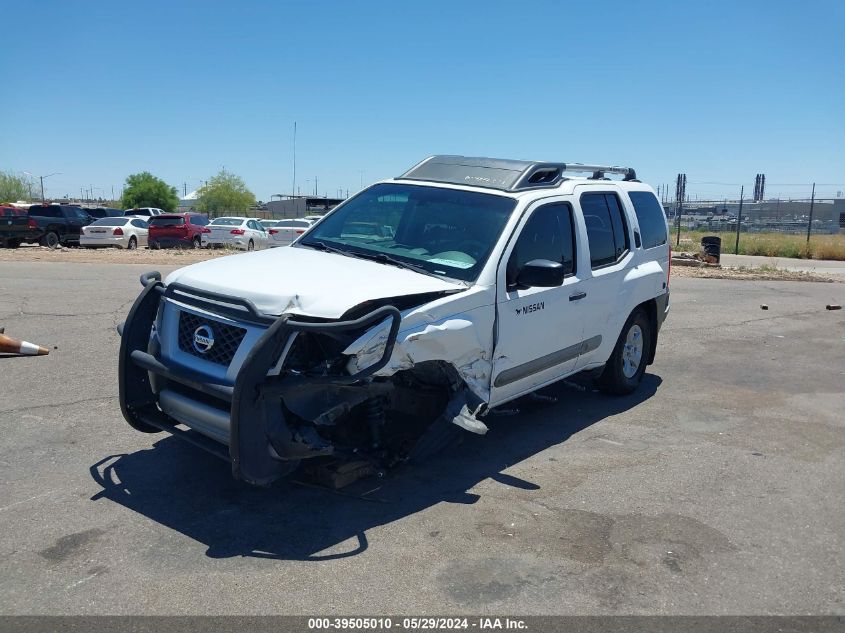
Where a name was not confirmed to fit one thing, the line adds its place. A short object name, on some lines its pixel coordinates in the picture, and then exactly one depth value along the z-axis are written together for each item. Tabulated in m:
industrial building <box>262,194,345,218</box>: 80.32
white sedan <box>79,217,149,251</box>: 27.52
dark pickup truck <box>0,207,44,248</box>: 25.91
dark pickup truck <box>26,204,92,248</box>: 27.88
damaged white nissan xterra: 4.32
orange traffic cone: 7.96
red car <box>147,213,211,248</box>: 28.03
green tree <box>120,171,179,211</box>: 83.50
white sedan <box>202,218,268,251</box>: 28.39
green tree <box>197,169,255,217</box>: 83.50
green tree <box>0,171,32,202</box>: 90.25
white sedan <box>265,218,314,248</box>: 26.39
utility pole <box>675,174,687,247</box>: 33.25
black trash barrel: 24.45
